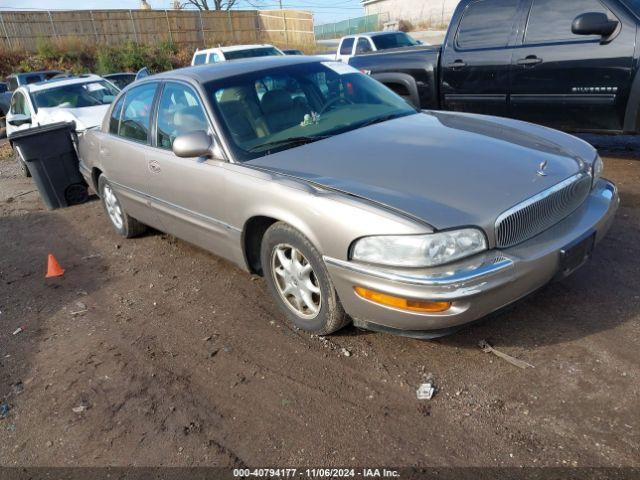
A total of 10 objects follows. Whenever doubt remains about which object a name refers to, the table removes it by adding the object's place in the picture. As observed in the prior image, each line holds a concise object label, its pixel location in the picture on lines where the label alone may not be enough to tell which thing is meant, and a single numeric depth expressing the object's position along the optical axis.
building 47.91
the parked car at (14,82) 17.03
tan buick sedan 2.57
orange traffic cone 4.77
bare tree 47.56
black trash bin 6.73
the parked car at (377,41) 15.18
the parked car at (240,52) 13.57
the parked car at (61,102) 8.59
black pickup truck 5.34
